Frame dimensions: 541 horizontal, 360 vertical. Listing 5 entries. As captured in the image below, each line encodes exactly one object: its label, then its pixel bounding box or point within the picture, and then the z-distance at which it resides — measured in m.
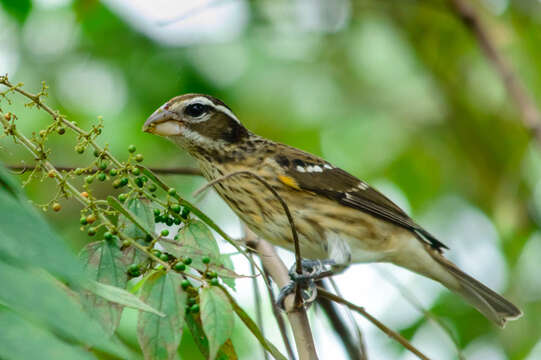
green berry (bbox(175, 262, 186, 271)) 4.33
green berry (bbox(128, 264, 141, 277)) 4.44
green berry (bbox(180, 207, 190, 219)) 4.82
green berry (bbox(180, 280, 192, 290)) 4.25
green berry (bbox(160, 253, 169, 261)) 4.51
